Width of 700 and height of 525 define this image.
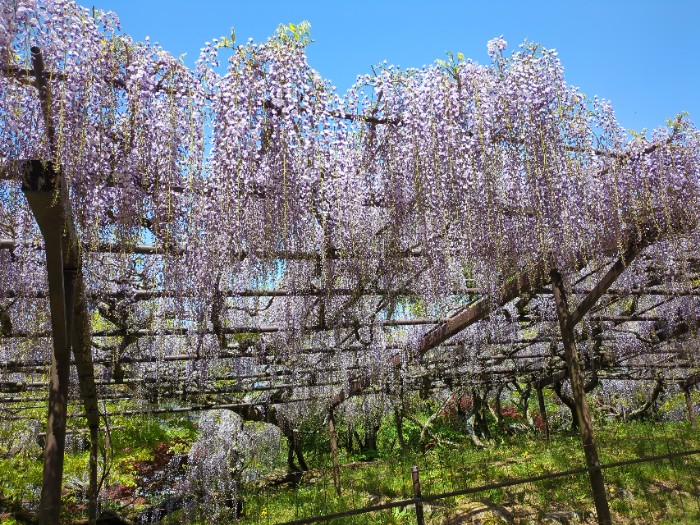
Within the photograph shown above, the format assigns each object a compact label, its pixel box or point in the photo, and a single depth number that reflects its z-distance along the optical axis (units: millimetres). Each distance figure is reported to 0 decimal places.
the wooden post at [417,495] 4565
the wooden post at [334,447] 10156
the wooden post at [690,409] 15568
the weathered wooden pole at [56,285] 3240
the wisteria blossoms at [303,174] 3578
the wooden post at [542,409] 13129
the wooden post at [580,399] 5602
